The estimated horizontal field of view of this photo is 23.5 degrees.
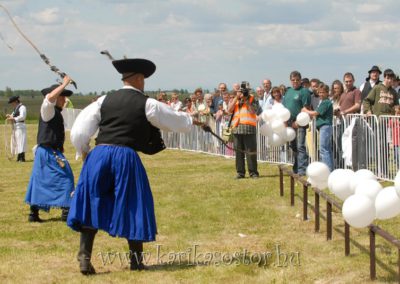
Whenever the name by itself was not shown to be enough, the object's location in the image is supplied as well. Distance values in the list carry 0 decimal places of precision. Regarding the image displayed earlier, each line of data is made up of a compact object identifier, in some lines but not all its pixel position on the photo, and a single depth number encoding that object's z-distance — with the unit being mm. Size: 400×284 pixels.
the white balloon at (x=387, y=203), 7829
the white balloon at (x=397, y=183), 7022
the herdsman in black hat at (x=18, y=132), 26955
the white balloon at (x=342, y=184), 9015
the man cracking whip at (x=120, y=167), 8945
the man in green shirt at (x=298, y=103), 17515
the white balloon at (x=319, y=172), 10125
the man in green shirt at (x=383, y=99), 16667
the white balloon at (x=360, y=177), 8737
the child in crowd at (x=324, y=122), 17041
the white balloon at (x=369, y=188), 8252
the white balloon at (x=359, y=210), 8045
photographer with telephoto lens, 17608
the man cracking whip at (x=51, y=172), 12844
